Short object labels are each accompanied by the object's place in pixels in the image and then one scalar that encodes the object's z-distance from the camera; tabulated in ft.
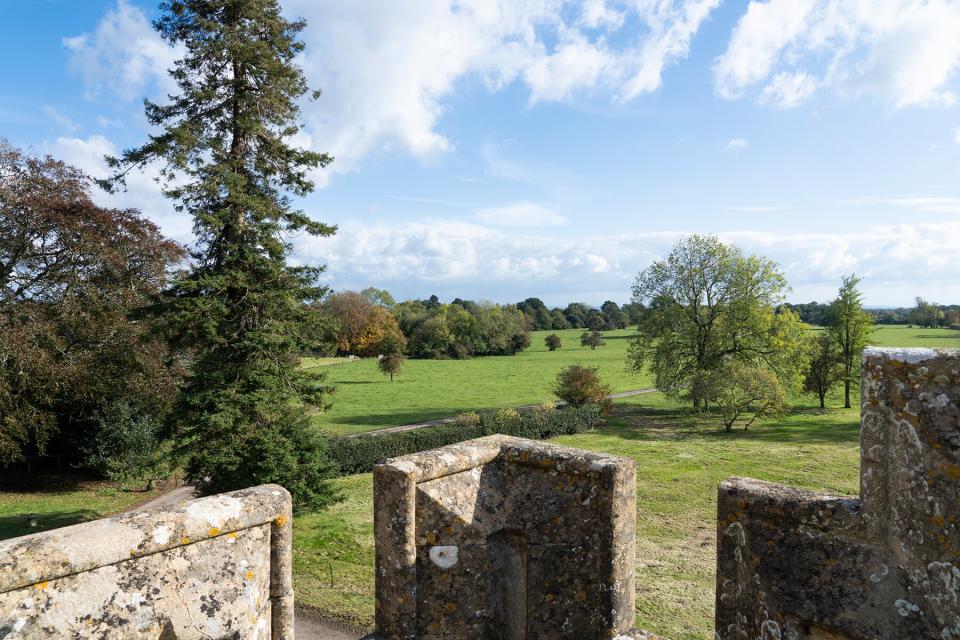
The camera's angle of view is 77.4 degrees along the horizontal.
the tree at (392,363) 171.63
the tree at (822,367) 127.47
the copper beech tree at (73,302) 67.31
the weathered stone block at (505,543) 12.57
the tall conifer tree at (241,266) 54.08
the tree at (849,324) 123.65
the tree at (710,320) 116.47
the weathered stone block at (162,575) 8.35
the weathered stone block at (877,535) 8.04
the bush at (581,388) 123.54
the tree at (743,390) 105.81
